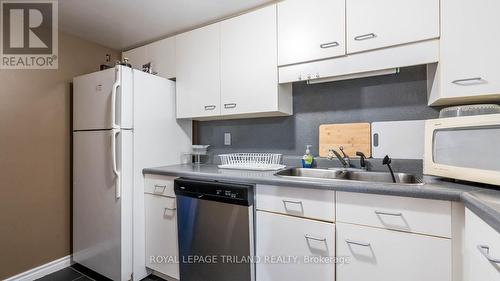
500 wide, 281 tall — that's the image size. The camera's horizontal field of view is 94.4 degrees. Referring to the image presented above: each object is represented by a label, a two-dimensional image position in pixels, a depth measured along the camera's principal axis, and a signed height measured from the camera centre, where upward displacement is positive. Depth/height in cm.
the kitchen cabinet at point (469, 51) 108 +43
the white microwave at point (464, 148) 94 -4
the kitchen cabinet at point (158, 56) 214 +82
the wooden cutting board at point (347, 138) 163 +1
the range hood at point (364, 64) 124 +46
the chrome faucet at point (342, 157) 162 -13
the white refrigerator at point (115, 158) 174 -15
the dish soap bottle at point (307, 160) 175 -15
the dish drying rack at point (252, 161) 182 -19
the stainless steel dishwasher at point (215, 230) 141 -59
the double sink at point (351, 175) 143 -24
